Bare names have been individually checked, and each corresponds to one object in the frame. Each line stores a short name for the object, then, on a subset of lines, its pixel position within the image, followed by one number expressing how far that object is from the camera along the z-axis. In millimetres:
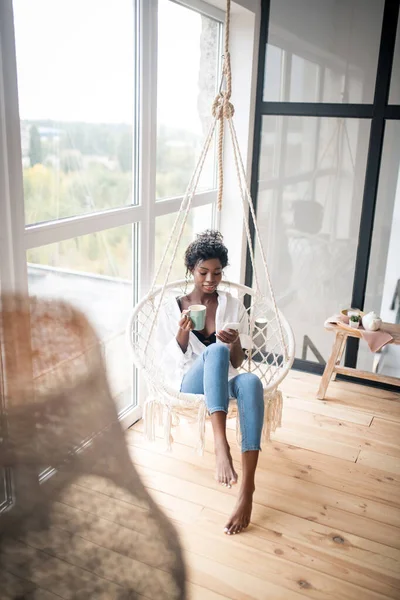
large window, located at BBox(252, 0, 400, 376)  2545
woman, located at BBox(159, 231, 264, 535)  1722
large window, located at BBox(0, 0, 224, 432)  1387
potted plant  2516
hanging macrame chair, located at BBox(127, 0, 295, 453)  1777
